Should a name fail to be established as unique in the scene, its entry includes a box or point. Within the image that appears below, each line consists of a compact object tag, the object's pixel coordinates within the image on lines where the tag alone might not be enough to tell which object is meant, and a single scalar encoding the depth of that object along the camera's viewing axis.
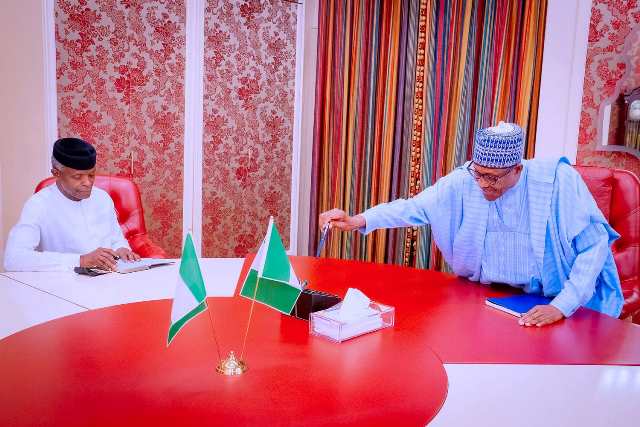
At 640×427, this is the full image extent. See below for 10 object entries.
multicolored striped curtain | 3.49
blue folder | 1.83
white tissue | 1.58
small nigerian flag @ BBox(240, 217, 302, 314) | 1.44
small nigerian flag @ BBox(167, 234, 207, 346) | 1.22
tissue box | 1.53
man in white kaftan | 2.26
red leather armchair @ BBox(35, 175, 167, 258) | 3.11
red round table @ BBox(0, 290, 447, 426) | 1.12
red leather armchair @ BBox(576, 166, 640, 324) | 2.60
